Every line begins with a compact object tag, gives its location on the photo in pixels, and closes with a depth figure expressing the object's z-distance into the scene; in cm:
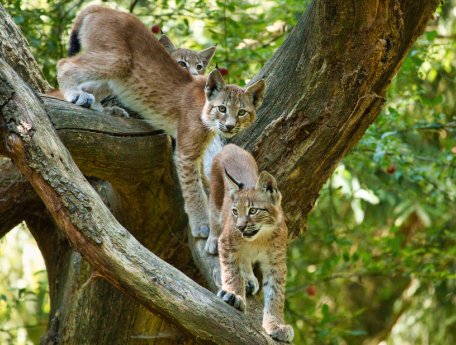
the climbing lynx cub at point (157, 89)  1400
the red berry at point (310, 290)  1881
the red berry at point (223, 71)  1633
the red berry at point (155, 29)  1770
